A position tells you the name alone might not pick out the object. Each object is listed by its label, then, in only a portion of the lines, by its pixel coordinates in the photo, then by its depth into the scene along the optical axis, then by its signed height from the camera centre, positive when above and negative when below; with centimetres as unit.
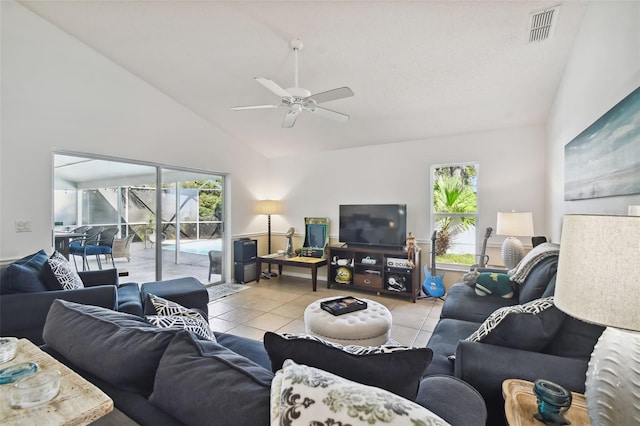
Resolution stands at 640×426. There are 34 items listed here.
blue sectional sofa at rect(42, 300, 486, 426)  77 -51
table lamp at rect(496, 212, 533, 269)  327 -22
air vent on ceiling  224 +156
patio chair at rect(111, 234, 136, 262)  382 -52
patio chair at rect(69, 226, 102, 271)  342 -45
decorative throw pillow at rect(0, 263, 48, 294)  215 -55
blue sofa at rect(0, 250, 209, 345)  207 -68
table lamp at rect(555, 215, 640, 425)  76 -24
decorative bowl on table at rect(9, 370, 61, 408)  77 -51
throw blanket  228 -40
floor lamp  559 +6
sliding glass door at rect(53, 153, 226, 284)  337 -2
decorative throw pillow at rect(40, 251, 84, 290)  234 -56
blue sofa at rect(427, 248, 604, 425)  126 -67
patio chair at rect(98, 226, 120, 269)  368 -41
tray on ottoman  242 -84
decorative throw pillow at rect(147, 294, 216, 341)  137 -57
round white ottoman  218 -91
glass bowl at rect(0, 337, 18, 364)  99 -50
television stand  425 -94
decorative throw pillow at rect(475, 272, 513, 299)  259 -68
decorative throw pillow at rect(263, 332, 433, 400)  87 -47
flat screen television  444 -22
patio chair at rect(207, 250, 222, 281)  504 -93
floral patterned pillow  60 -43
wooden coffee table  470 -88
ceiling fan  243 +102
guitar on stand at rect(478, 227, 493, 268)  373 -55
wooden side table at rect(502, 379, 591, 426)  103 -74
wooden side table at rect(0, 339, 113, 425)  73 -54
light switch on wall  286 -17
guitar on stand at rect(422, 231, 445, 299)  413 -103
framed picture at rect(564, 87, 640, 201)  152 +38
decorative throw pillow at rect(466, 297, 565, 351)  137 -56
